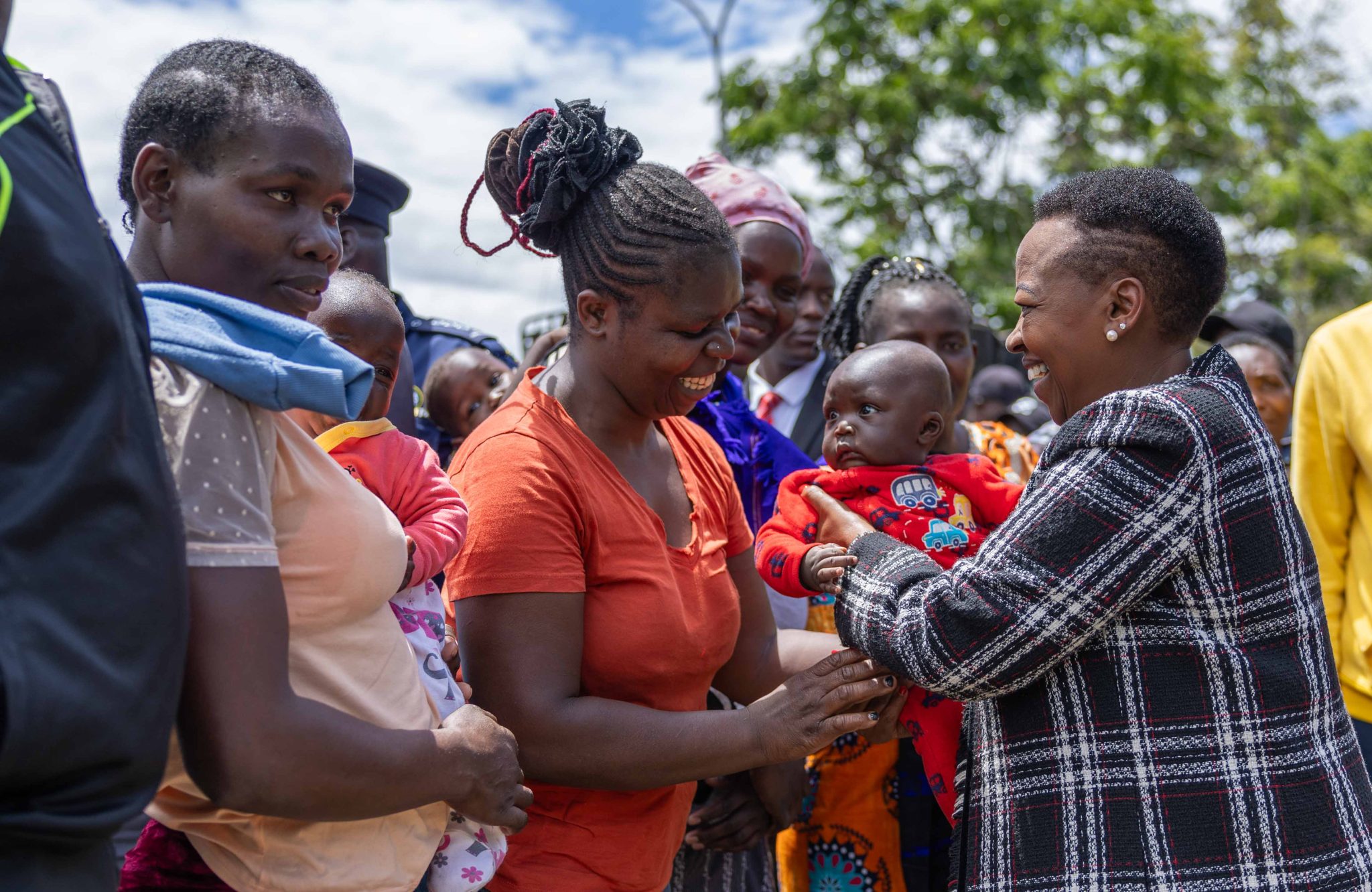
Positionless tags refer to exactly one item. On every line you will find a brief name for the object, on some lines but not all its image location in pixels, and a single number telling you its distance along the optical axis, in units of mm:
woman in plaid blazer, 2131
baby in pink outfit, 2023
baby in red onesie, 2924
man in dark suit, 4691
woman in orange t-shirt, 2275
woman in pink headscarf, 2973
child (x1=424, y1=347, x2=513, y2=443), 4844
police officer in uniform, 3871
